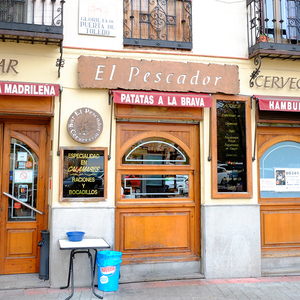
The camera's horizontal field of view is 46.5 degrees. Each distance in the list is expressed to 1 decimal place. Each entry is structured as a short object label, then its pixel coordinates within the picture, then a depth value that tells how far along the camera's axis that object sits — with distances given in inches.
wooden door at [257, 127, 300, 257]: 276.4
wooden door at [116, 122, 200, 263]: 253.1
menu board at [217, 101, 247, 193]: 263.9
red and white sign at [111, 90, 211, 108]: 243.0
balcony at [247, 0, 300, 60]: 259.8
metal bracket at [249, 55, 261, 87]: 258.2
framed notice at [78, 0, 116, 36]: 249.6
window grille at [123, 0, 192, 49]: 260.8
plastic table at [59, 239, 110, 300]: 205.0
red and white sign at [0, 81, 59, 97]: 225.0
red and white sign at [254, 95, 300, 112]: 262.7
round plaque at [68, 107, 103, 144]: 240.2
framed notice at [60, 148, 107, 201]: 239.6
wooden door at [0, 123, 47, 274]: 251.4
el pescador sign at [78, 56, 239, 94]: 245.3
